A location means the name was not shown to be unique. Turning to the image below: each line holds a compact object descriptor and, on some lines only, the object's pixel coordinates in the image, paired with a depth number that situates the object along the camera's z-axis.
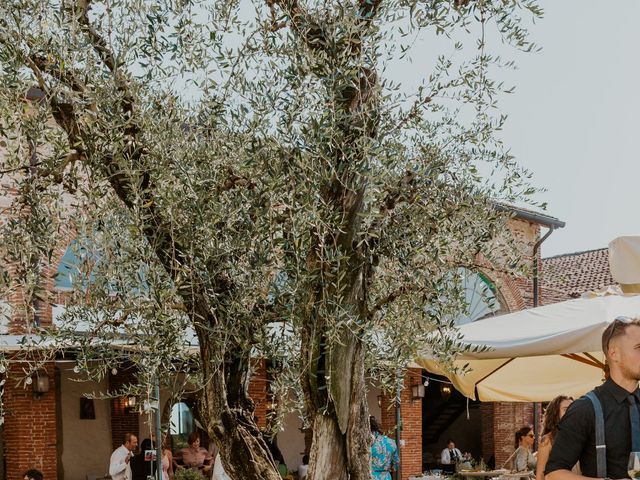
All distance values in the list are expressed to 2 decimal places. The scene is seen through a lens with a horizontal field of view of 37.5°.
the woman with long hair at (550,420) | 5.93
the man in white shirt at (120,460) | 13.23
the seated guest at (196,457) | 15.85
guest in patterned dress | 9.16
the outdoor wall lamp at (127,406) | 19.20
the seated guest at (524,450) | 10.95
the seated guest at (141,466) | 12.48
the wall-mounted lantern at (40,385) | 15.14
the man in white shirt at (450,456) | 22.27
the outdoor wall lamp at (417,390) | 21.31
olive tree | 4.46
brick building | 15.53
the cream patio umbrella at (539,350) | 6.02
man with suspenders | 3.19
